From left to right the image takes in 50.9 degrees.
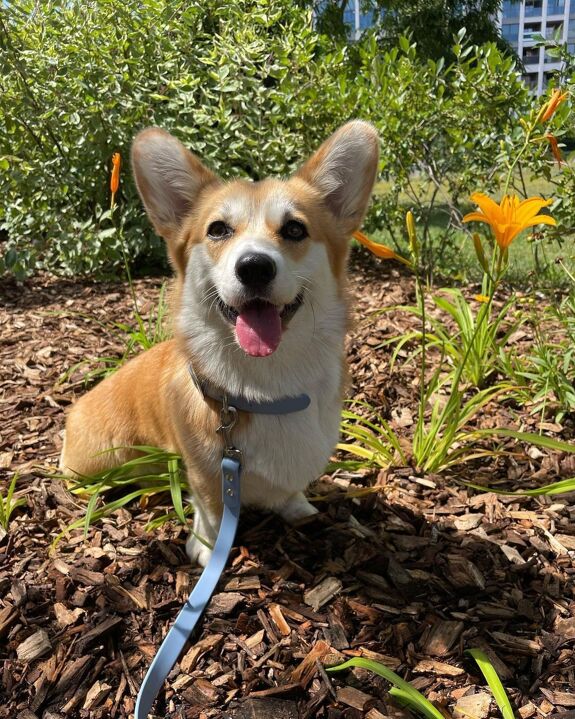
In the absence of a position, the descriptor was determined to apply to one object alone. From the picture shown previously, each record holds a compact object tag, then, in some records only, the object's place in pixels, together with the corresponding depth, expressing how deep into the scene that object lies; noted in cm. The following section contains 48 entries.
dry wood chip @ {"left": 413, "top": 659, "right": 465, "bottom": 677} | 49
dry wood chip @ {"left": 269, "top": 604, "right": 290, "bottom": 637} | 53
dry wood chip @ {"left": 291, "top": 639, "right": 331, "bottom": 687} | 48
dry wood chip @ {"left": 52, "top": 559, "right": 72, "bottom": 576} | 58
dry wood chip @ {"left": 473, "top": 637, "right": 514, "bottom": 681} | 49
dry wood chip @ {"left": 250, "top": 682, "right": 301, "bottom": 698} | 47
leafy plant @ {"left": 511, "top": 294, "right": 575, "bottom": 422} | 80
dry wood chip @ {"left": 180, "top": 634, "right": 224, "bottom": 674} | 50
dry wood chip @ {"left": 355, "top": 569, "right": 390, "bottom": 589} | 58
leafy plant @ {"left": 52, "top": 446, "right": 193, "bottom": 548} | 60
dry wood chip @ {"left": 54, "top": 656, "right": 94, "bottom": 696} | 48
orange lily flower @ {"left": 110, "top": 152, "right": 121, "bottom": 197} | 74
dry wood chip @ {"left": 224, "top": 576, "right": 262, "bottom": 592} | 57
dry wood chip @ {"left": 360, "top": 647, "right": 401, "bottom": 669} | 50
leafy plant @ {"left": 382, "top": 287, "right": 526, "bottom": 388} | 85
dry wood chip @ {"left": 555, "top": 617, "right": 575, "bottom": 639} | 53
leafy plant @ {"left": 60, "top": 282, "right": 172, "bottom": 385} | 92
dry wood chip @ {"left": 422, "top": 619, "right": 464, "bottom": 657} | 51
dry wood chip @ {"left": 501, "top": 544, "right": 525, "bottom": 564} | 61
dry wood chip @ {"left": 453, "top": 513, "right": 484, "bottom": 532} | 65
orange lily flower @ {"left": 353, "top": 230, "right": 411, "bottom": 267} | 59
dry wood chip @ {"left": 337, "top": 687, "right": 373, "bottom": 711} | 46
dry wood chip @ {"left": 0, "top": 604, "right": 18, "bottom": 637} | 53
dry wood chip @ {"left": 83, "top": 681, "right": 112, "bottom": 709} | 47
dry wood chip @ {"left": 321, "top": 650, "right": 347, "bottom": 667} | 49
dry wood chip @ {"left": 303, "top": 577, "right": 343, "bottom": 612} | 56
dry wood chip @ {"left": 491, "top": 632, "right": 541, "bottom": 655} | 51
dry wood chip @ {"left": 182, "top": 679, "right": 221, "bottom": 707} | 47
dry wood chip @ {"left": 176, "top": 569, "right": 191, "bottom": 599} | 57
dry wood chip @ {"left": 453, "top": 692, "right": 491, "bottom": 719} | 46
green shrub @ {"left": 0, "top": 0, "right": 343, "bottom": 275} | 127
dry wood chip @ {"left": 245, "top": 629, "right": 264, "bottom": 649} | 52
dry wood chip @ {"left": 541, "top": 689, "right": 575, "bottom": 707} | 47
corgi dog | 53
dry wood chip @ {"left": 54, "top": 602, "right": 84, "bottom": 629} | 53
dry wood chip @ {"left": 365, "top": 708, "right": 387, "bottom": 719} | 45
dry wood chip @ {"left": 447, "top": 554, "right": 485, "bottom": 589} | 58
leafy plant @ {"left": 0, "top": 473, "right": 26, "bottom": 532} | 64
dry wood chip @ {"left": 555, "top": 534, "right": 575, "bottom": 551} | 62
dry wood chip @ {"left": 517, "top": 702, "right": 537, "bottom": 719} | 46
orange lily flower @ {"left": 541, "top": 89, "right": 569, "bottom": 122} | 65
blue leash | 48
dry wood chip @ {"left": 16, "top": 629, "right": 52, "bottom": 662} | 51
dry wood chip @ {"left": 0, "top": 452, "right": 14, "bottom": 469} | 76
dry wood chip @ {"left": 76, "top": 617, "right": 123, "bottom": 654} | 51
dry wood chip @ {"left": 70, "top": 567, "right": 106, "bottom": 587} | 57
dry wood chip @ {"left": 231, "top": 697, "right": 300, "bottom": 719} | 46
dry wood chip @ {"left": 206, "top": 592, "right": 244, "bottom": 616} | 55
